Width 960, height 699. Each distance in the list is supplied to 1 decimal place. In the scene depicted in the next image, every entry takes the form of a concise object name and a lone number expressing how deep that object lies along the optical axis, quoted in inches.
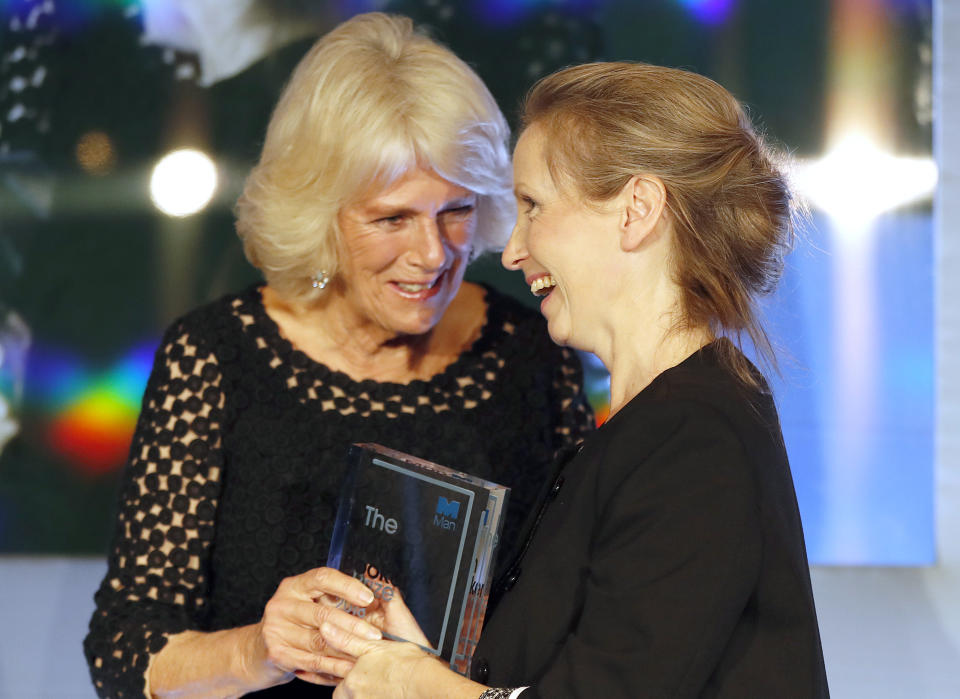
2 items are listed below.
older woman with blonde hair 167.9
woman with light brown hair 147.1
